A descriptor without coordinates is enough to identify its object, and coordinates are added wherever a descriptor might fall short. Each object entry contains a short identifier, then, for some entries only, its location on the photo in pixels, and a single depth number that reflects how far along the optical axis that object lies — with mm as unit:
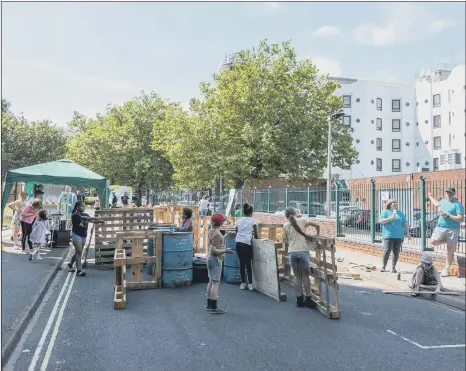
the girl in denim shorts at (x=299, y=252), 7062
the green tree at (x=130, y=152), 35875
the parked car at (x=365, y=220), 13648
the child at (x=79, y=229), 9703
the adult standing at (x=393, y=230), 9961
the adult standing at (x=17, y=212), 13297
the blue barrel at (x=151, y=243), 9756
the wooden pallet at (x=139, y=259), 8500
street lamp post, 16892
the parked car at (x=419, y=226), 10234
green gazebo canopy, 12148
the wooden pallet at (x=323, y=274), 6625
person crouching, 6623
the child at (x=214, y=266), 6812
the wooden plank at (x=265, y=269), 7711
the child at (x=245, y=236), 8320
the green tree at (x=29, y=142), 34906
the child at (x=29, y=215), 12492
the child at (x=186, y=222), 9352
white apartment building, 48000
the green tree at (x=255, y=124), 25578
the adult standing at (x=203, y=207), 19212
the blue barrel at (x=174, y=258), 8695
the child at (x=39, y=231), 11969
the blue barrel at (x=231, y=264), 9180
